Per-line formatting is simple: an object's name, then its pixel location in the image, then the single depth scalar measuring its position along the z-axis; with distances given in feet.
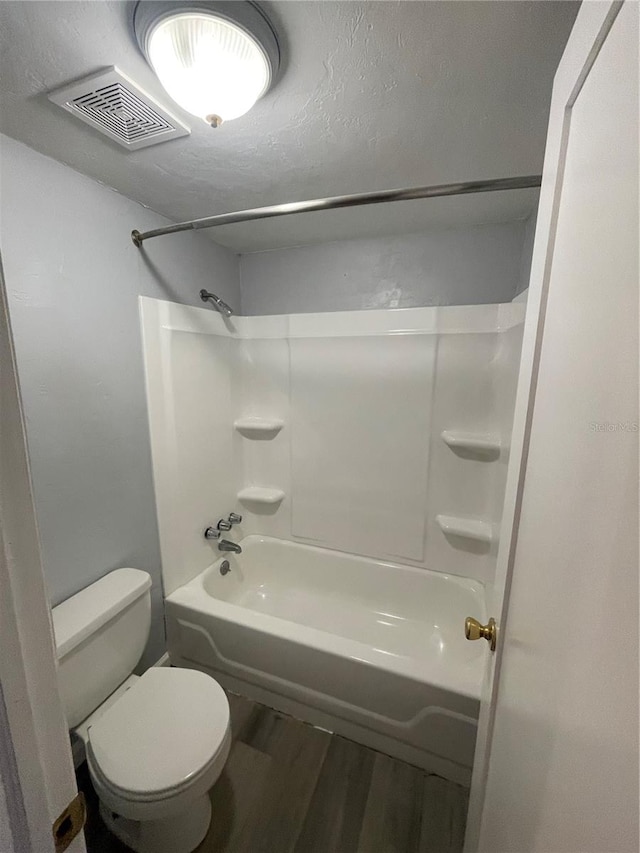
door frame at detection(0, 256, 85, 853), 1.17
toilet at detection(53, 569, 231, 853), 3.17
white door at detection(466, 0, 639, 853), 1.00
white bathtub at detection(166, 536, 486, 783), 4.21
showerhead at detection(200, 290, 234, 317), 6.03
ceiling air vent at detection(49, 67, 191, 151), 2.73
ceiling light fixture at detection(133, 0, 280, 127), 2.18
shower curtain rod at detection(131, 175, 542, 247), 3.15
